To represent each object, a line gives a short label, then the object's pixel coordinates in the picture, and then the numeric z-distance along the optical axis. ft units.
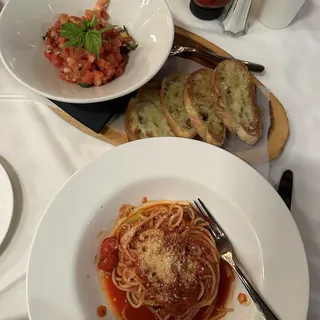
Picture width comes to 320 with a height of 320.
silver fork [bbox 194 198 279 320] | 0.90
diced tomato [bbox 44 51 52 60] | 1.10
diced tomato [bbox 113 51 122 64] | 1.10
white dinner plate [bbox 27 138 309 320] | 0.86
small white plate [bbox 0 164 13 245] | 0.94
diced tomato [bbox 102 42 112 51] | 1.08
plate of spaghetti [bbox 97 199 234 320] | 0.91
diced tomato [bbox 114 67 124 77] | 1.10
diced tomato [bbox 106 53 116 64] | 1.08
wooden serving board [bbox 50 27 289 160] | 1.10
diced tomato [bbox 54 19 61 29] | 1.13
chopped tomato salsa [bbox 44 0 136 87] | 1.06
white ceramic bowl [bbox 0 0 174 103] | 1.03
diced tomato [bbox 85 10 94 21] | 1.15
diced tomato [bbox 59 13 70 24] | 1.13
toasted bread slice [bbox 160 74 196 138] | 1.08
